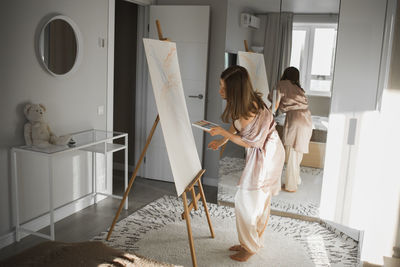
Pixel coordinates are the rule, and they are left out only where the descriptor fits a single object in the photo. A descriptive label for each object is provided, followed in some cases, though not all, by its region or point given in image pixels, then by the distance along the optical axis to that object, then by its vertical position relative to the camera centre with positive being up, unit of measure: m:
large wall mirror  3.38 +0.24
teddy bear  2.92 -0.49
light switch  3.84 -0.43
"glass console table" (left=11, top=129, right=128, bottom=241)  2.85 -0.69
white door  4.37 +0.33
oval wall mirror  3.09 +0.18
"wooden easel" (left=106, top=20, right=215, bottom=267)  2.51 -0.93
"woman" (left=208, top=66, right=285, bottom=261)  2.67 -0.56
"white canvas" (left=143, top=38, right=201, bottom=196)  2.50 -0.27
